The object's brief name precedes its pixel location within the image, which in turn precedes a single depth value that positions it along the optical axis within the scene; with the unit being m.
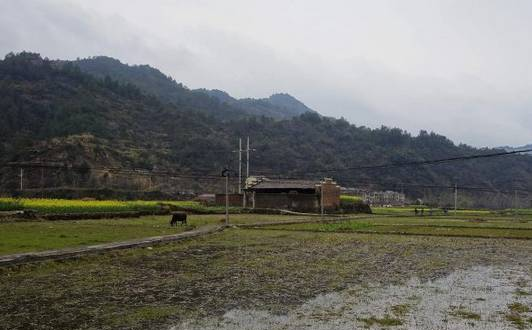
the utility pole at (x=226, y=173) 38.41
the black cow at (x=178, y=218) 36.44
